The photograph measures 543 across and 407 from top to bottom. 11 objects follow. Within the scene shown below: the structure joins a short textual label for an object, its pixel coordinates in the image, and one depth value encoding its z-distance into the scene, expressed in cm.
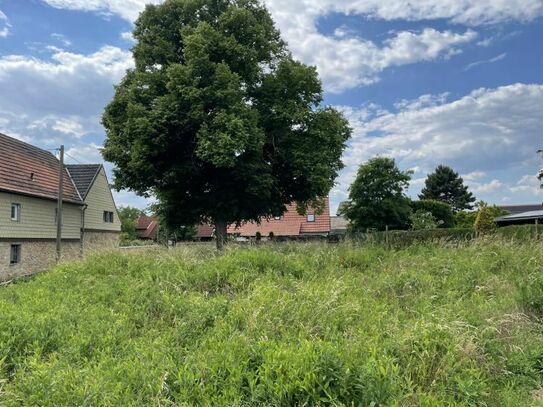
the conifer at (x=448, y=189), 6494
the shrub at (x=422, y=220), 3509
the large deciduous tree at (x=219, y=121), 1612
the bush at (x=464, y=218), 4324
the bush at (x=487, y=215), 2936
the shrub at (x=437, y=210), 4319
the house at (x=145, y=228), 7262
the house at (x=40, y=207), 2375
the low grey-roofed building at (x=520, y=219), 2710
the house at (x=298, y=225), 4378
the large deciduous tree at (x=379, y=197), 3359
